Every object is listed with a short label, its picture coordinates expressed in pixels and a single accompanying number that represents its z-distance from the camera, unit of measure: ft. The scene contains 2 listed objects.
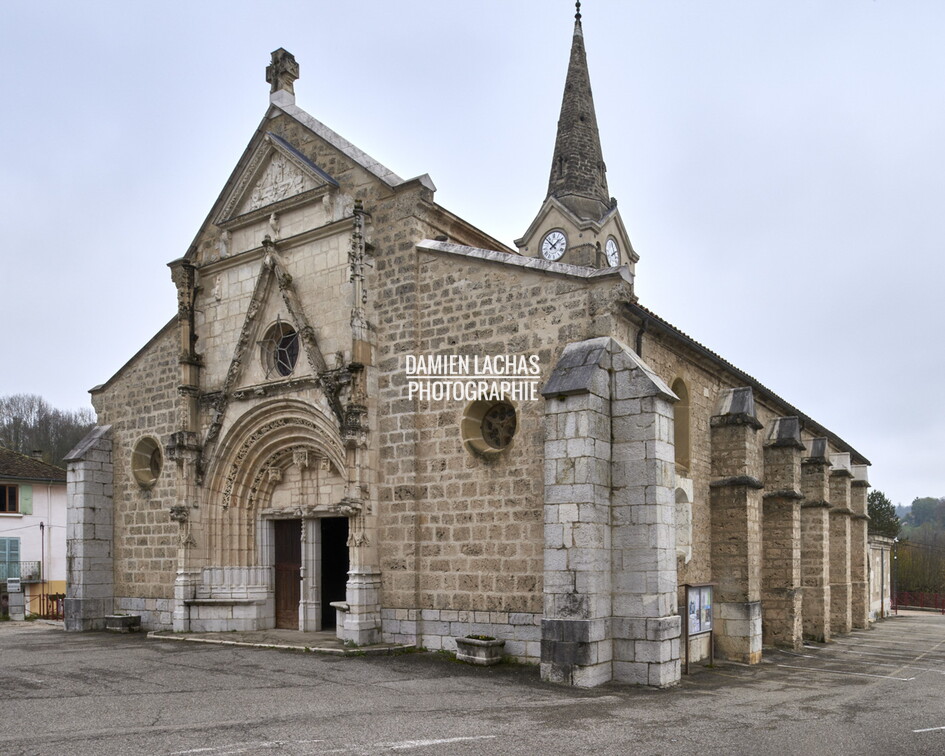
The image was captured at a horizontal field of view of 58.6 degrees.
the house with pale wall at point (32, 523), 98.58
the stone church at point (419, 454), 34.73
